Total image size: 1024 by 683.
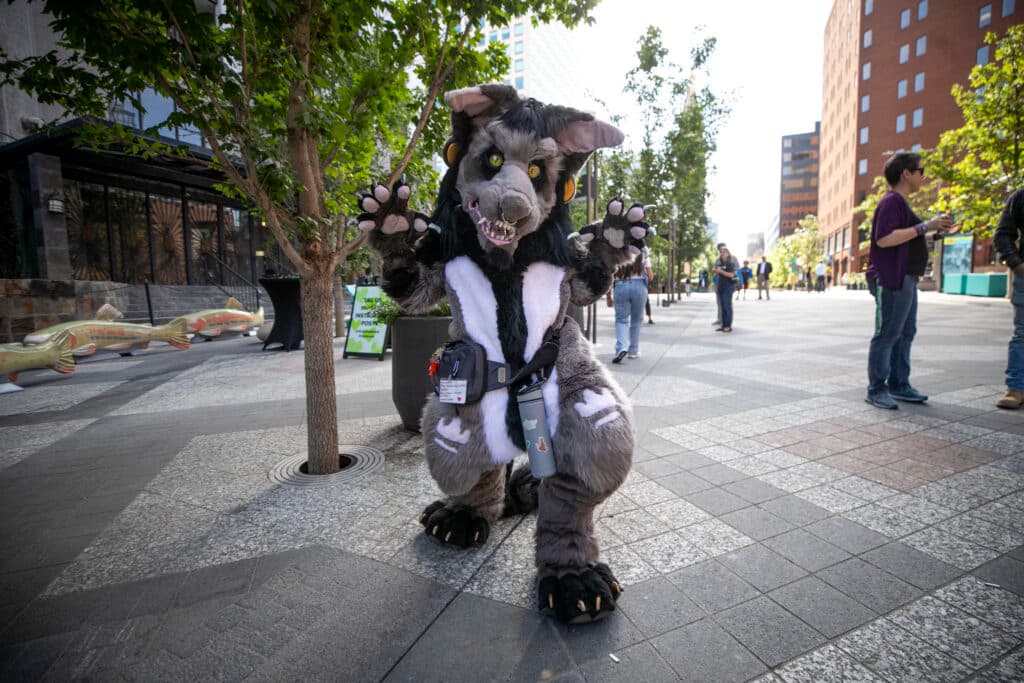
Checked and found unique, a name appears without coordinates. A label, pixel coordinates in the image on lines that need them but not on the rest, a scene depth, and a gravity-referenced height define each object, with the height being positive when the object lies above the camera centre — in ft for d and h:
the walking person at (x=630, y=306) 23.62 -0.79
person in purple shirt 13.80 +0.64
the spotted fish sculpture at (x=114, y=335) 25.08 -2.26
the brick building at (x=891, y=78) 124.57 +61.65
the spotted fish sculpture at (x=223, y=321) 36.50 -1.96
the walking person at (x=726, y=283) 34.04 +0.45
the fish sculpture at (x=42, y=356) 20.42 -2.62
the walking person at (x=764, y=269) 71.87 +3.02
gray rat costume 6.05 +0.05
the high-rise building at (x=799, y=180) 347.15 +81.10
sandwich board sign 27.09 -2.07
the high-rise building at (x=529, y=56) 250.57 +133.09
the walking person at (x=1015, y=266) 13.47 +0.53
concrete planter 12.71 -1.72
